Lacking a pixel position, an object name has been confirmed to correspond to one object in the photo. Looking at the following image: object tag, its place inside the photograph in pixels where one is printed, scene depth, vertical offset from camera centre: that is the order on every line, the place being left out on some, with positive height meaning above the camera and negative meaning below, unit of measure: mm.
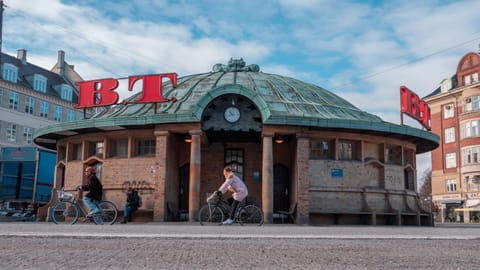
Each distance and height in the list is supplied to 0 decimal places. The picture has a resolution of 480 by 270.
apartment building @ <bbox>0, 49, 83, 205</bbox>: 39469 +10550
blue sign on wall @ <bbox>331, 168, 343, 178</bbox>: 22438 +1568
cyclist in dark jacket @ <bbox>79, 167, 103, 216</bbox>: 15992 +390
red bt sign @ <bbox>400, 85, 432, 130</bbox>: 25484 +5028
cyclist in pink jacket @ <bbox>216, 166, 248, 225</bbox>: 15336 +581
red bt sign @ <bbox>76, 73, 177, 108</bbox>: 23047 +5027
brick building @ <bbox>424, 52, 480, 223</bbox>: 55469 +7172
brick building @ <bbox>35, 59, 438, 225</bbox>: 21203 +2499
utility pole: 29816 +10215
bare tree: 96062 +5122
